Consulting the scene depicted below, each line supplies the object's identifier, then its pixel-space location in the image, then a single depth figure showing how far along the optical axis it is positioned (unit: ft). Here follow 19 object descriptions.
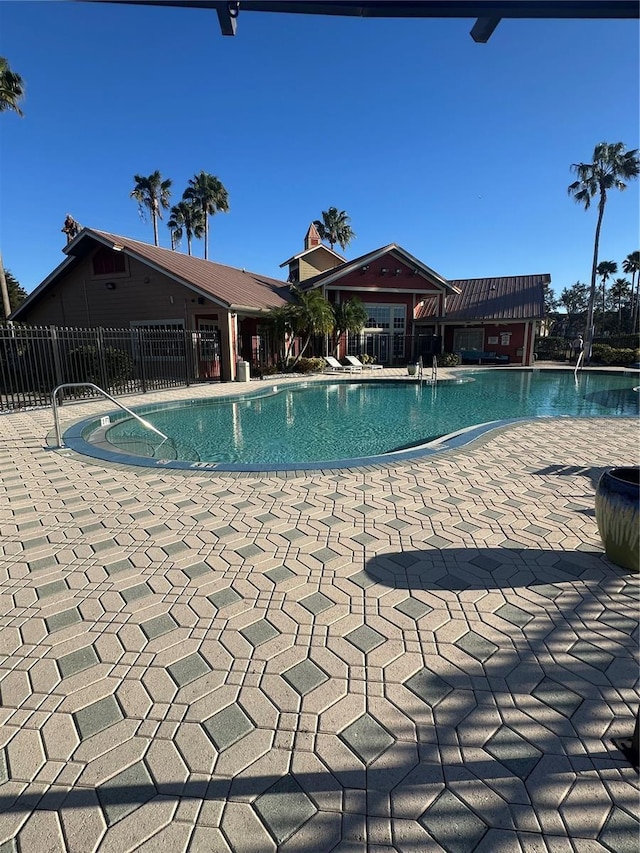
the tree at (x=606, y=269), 166.91
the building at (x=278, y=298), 58.39
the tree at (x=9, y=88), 55.73
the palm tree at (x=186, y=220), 132.46
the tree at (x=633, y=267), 154.92
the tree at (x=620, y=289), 169.88
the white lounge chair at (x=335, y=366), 76.54
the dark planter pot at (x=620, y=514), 9.50
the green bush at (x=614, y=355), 91.04
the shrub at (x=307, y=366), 71.20
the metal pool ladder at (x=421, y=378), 61.46
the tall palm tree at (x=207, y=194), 127.03
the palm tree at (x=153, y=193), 124.26
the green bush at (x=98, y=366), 45.32
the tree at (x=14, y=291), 123.03
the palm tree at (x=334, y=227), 140.15
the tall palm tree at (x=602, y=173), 100.48
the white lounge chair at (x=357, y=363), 80.39
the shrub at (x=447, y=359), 89.36
